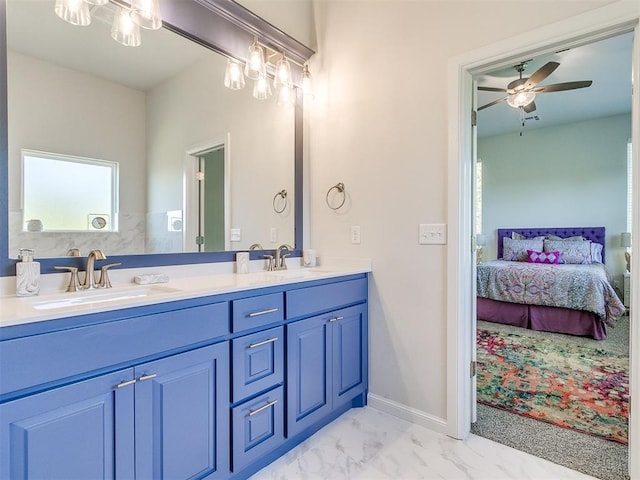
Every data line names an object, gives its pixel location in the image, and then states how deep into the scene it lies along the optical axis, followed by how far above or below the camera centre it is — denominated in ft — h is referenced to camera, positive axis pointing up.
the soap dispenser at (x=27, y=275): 4.19 -0.45
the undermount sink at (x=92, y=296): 4.09 -0.76
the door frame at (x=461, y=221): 5.72 +0.29
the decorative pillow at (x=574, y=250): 15.28 -0.60
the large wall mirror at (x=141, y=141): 4.55 +1.64
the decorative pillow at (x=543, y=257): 15.49 -0.91
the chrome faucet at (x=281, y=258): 7.50 -0.44
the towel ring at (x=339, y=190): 7.64 +1.08
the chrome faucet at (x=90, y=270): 4.71 -0.44
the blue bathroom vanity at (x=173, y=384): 3.13 -1.71
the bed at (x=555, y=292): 11.37 -1.95
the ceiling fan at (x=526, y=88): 10.03 +4.66
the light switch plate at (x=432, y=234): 6.15 +0.07
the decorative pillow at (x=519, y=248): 16.94 -0.53
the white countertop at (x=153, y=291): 3.27 -0.70
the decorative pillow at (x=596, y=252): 15.67 -0.71
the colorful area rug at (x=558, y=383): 6.57 -3.47
